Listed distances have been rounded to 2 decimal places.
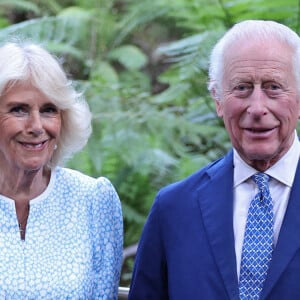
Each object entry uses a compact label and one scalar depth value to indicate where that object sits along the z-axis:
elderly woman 3.99
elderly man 3.48
